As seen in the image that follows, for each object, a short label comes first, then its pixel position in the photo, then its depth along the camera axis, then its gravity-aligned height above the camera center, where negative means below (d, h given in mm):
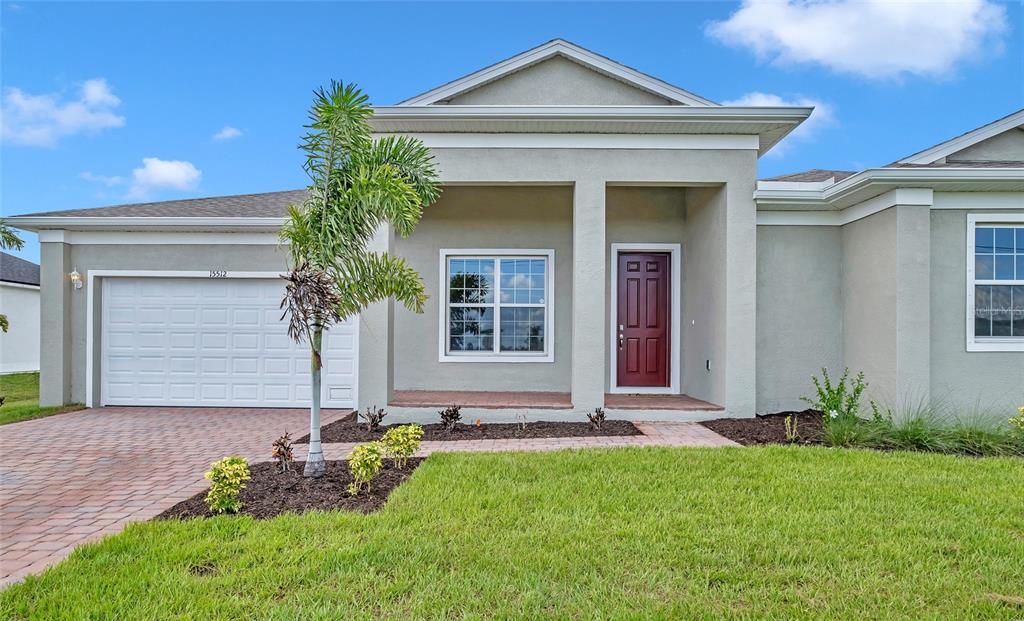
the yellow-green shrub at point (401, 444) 5270 -1292
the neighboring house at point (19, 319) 15797 -247
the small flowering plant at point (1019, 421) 6336 -1230
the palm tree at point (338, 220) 4695 +853
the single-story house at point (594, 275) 7035 +637
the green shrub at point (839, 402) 6805 -1105
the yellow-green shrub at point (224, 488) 4133 -1366
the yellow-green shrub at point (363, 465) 4531 -1288
